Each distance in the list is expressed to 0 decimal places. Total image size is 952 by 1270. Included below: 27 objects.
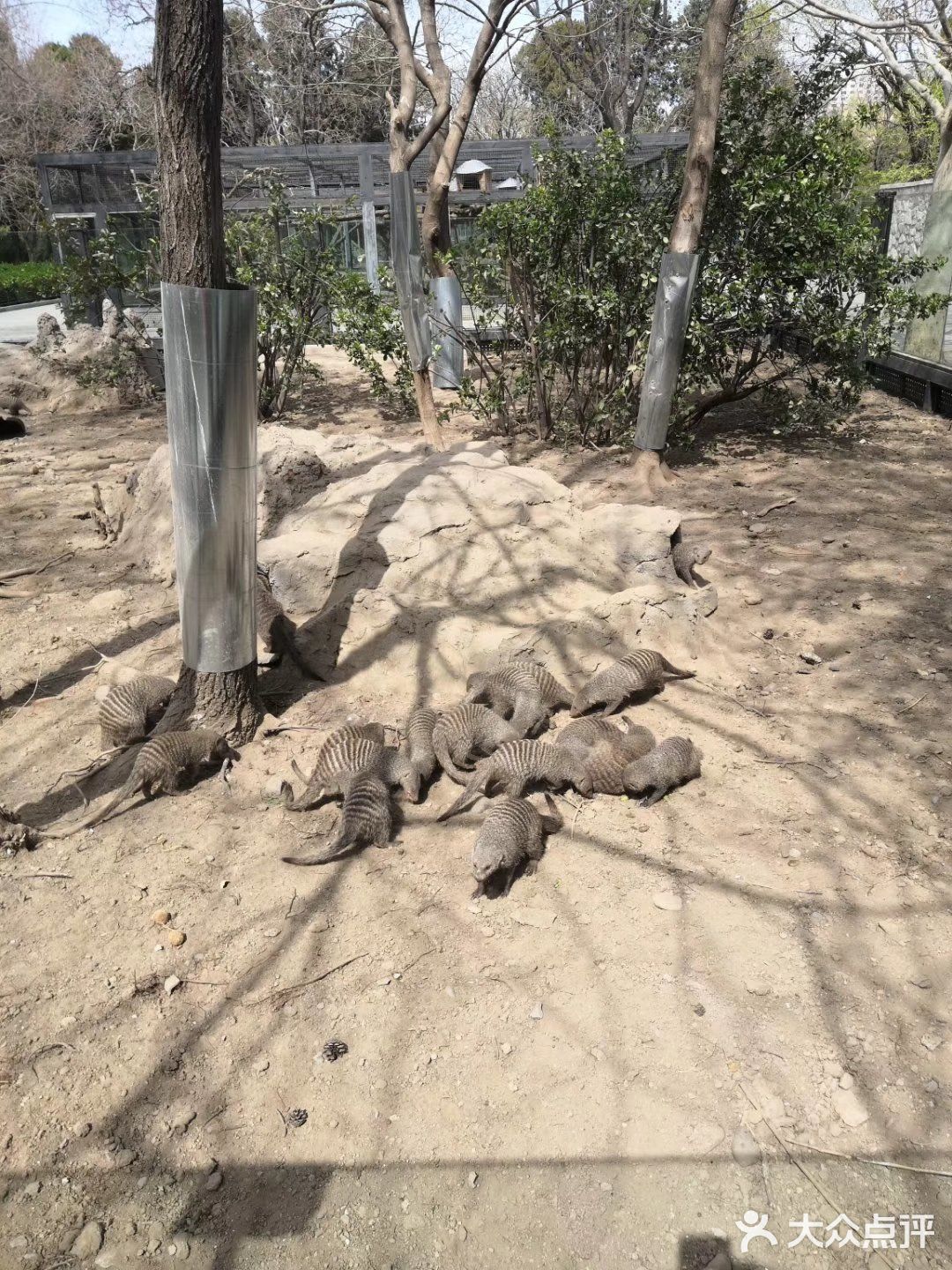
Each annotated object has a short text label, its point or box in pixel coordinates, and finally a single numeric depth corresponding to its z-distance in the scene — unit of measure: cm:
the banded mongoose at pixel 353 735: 407
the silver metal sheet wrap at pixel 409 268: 889
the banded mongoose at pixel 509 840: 339
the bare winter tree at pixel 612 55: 2622
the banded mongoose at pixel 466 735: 422
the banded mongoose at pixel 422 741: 411
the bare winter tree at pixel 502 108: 3300
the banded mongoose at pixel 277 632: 499
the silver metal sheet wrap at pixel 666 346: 780
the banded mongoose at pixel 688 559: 582
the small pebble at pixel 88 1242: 232
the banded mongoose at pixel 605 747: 407
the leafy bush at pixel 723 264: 848
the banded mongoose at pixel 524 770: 397
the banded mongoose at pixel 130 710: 436
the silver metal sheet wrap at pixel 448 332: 1048
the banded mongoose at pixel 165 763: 395
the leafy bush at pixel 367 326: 998
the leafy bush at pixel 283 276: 1016
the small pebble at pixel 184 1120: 262
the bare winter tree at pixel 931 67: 1062
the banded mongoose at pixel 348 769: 397
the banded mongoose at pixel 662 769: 400
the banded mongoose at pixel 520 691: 446
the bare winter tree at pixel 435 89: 963
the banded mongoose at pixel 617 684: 462
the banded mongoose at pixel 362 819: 366
